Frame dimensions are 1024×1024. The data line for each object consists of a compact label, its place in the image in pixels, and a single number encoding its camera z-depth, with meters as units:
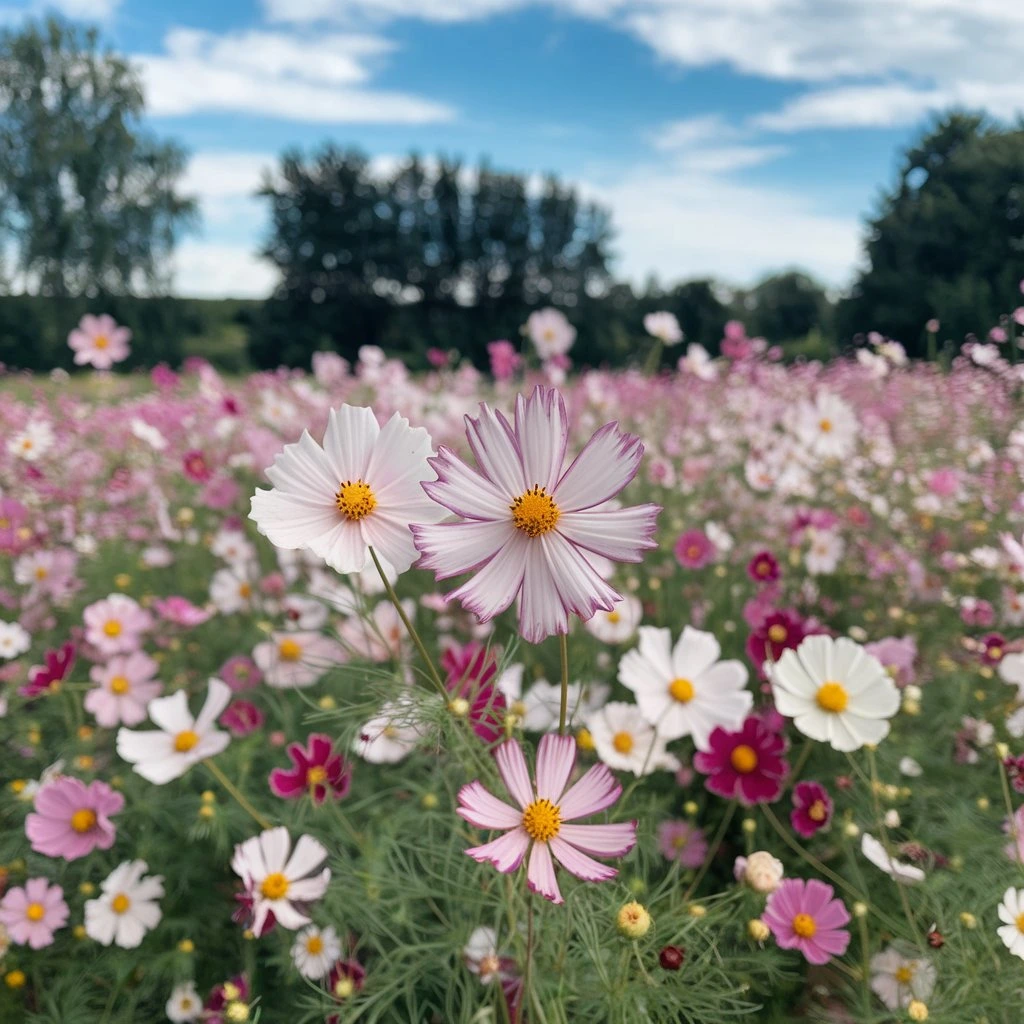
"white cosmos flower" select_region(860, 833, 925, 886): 0.87
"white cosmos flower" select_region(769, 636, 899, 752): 0.86
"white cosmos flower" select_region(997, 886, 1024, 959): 0.75
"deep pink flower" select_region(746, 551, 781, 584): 1.39
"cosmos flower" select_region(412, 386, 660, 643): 0.53
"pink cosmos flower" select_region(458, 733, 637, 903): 0.57
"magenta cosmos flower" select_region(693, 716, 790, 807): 1.03
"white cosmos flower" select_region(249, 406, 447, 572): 0.57
